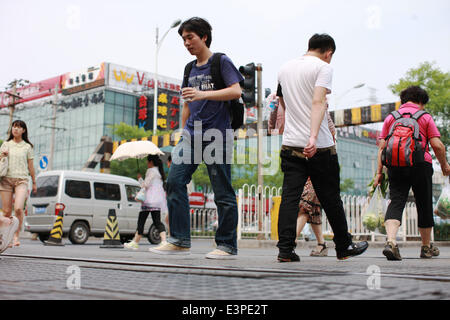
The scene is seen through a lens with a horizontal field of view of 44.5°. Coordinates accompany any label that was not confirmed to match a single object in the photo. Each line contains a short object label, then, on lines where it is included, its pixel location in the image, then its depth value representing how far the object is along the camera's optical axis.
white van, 13.62
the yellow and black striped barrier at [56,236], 11.72
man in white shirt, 4.17
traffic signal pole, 12.54
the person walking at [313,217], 6.52
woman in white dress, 9.50
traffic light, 9.83
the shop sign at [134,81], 63.88
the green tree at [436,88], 25.45
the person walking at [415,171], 5.33
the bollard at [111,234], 10.34
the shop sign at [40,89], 69.81
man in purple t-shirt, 4.49
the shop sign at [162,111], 58.94
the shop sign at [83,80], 63.38
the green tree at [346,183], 57.23
